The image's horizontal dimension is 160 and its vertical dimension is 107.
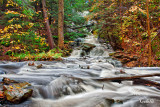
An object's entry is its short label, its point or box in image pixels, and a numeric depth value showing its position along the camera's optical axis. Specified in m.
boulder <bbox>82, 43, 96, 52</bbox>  11.31
